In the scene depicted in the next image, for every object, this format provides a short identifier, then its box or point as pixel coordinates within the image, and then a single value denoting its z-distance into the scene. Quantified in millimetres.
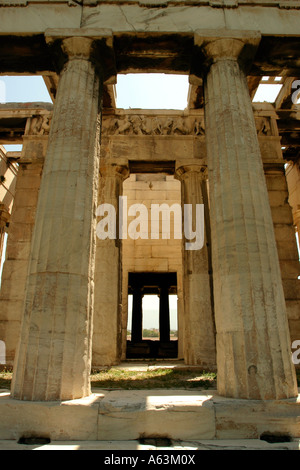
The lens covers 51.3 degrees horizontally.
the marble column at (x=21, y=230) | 10852
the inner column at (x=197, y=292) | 10656
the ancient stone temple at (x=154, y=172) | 5312
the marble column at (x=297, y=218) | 16995
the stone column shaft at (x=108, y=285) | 10742
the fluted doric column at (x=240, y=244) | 5414
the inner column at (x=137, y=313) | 27739
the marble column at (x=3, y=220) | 17797
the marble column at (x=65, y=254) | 5316
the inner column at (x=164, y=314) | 27638
